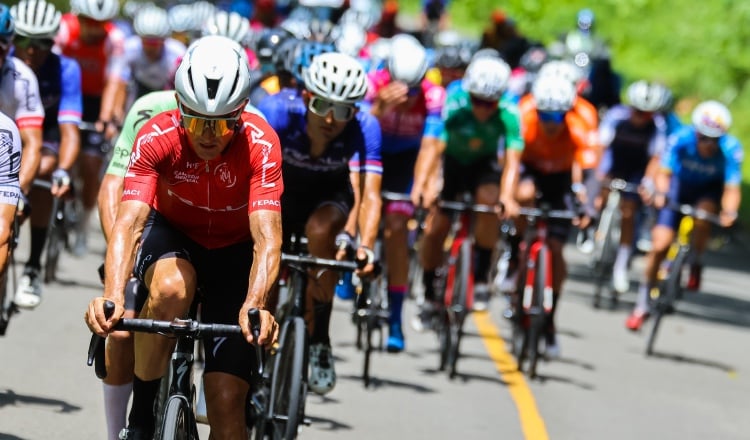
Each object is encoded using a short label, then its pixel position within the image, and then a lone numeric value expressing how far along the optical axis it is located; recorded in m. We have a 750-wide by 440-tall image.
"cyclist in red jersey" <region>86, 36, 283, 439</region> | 12.55
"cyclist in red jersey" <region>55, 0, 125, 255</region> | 30.14
